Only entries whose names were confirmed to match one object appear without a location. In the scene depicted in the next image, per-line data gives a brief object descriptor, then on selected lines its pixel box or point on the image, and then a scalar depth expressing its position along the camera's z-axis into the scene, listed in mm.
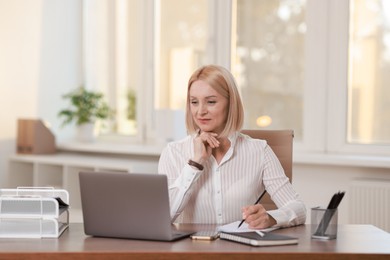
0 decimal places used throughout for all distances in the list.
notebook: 2029
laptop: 2102
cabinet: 4738
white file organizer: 2186
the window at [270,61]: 4551
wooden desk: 1924
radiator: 3994
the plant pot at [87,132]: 5539
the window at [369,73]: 4234
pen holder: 2170
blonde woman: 2615
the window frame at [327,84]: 4297
